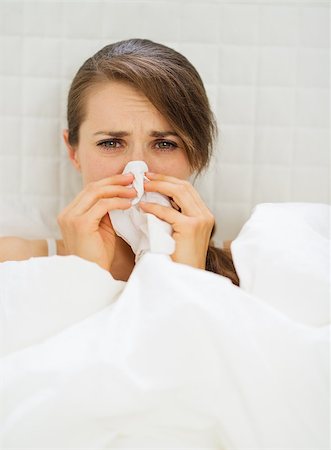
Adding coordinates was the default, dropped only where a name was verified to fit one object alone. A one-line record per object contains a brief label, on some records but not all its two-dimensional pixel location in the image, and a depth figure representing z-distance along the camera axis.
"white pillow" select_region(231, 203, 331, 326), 0.89
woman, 1.16
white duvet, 0.77
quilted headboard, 1.49
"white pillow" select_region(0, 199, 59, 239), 1.49
